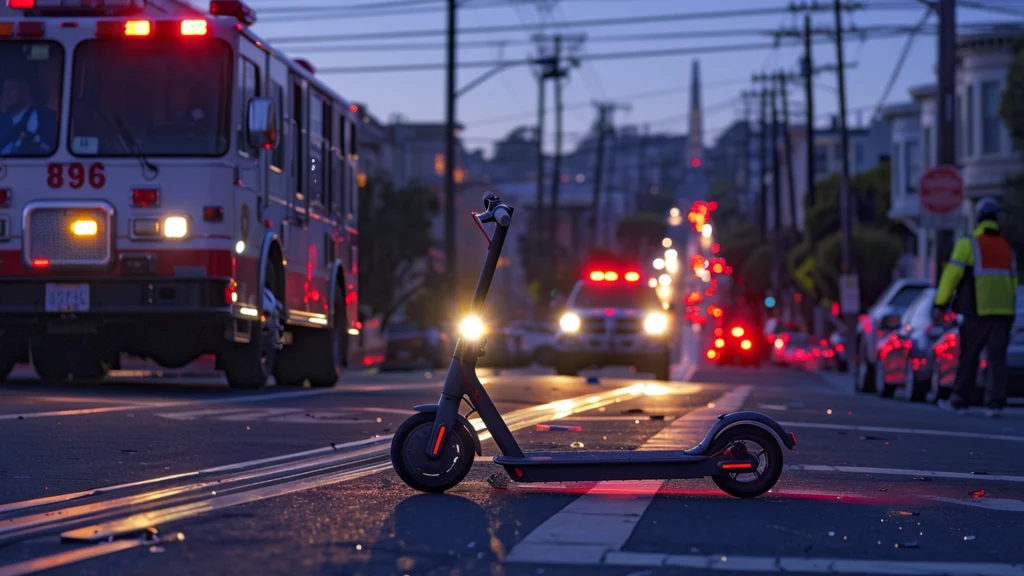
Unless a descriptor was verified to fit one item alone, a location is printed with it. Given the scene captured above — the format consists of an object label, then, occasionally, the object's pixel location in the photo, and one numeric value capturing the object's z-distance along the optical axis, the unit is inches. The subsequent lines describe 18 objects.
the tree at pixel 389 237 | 2373.3
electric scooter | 288.8
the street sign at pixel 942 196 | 964.6
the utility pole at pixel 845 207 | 1777.8
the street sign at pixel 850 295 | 1654.8
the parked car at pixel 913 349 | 743.7
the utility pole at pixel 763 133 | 3494.3
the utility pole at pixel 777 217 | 3047.2
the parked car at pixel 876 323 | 882.8
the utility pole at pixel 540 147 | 2741.1
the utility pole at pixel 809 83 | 2311.8
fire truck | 579.2
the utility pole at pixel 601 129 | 3592.5
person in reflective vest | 618.5
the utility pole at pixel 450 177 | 1632.6
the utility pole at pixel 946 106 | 1075.9
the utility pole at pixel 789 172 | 2805.1
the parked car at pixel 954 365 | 689.0
